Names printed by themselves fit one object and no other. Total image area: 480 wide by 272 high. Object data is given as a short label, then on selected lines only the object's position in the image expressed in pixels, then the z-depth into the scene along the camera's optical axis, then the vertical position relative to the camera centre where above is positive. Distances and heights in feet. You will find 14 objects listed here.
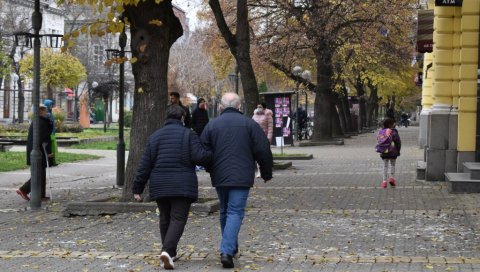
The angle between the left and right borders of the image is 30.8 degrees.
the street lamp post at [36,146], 44.45 -2.18
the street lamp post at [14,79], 215.41 +6.39
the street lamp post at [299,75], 131.34 +5.23
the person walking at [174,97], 53.67 +0.59
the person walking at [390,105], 273.75 +1.70
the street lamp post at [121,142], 57.16 -2.45
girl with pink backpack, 55.42 -2.28
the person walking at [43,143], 48.08 -2.16
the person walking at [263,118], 67.72 -0.78
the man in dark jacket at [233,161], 27.35 -1.69
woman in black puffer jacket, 27.55 -2.12
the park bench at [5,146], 92.77 -4.58
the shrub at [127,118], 189.59 -2.76
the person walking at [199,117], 70.13 -0.82
